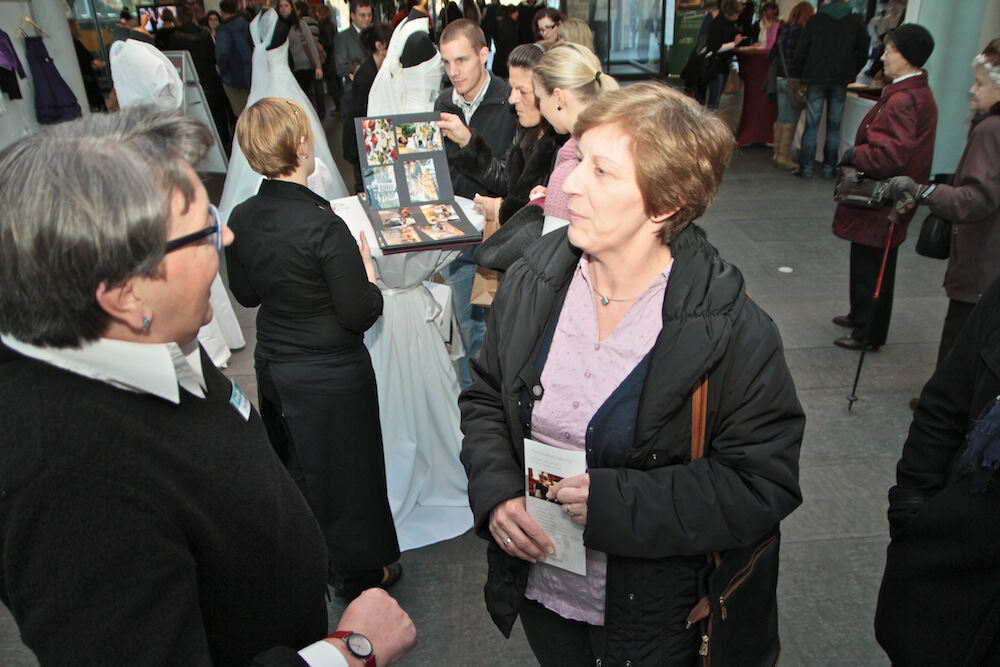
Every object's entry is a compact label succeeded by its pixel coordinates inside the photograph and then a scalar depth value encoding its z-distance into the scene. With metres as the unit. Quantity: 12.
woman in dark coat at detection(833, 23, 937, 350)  4.14
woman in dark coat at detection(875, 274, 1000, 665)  1.46
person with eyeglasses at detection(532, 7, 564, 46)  7.78
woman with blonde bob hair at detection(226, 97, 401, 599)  2.33
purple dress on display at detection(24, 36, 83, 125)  6.00
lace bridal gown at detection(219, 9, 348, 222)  6.09
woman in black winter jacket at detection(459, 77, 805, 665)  1.51
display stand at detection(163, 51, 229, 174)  7.57
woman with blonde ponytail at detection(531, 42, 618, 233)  2.84
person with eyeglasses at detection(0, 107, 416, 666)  0.89
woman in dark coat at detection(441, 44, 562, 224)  3.23
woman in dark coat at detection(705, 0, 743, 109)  10.04
